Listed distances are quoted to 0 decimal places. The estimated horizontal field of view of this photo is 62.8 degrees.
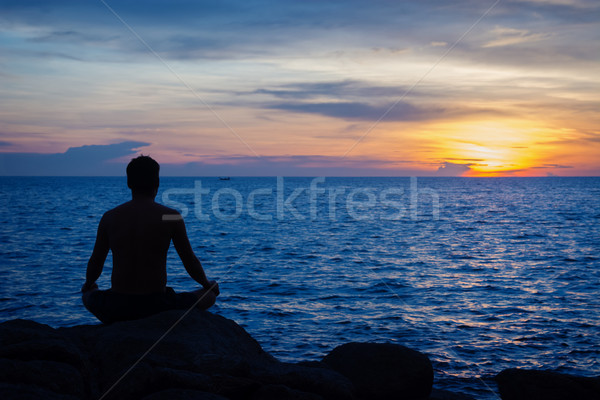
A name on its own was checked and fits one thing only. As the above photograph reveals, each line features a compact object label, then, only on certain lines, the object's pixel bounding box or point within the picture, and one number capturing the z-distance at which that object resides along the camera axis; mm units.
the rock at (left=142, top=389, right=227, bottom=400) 4631
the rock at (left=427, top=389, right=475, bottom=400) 7391
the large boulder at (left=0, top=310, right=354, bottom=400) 4828
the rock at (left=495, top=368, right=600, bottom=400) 7262
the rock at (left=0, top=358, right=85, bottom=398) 4688
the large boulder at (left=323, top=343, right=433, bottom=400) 6992
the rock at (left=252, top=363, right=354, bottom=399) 5746
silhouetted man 5930
